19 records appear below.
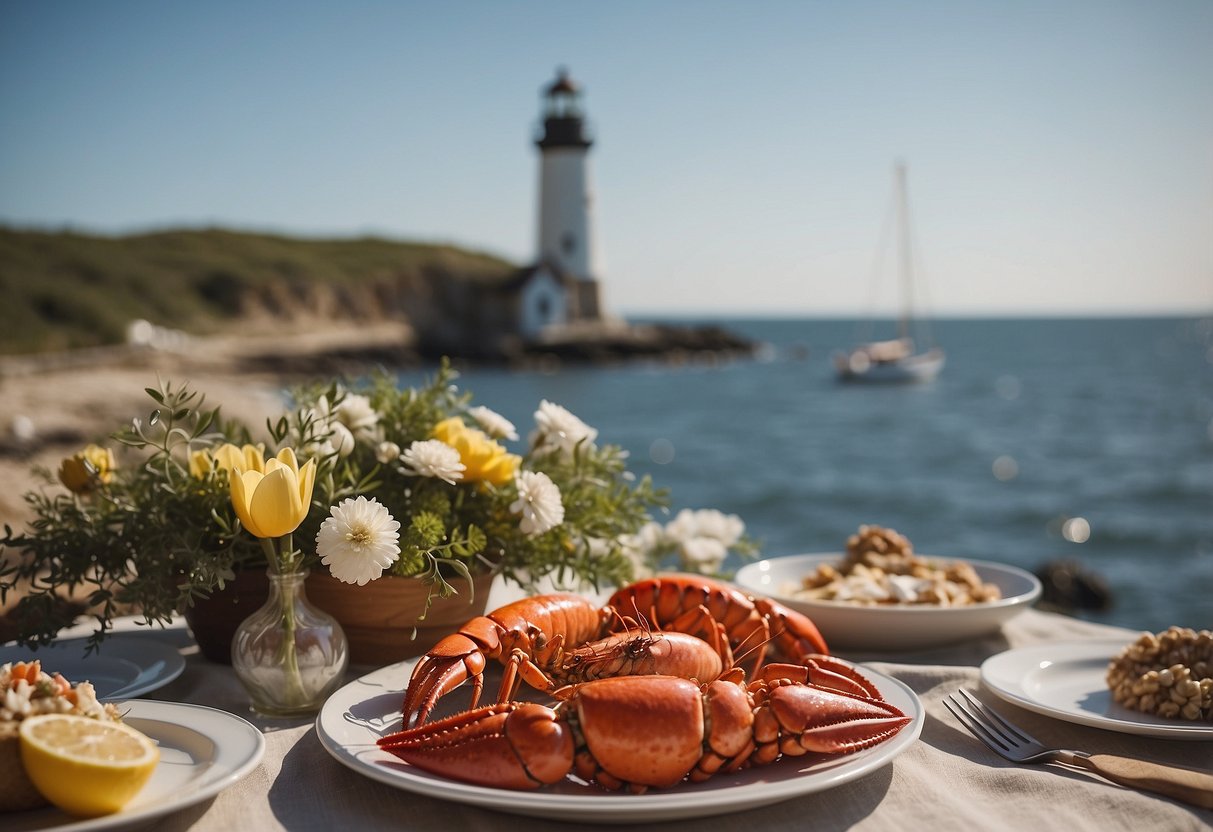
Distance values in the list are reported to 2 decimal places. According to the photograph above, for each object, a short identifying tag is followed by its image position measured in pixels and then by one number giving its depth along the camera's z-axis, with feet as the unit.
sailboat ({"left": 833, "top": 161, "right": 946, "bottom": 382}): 124.32
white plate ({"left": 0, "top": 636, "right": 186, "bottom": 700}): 2.71
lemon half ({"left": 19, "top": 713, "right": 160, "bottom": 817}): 1.96
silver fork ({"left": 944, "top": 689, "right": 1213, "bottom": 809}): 2.17
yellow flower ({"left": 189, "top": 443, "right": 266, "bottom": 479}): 2.52
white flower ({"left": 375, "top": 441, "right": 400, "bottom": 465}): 2.82
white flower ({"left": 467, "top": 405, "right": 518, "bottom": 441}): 2.98
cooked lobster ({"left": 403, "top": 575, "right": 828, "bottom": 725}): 2.33
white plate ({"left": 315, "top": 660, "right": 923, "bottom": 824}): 2.00
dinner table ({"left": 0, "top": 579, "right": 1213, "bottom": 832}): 2.11
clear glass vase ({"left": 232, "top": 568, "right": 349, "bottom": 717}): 2.49
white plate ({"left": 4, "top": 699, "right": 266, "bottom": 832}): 1.98
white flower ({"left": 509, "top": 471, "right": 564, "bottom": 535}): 2.74
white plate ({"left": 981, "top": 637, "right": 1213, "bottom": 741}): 2.41
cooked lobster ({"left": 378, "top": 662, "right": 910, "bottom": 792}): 2.06
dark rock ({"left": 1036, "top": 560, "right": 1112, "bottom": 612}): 30.58
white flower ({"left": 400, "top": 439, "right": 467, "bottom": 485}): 2.70
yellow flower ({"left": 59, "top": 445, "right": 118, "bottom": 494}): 2.91
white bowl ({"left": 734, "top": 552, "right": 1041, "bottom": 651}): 2.99
